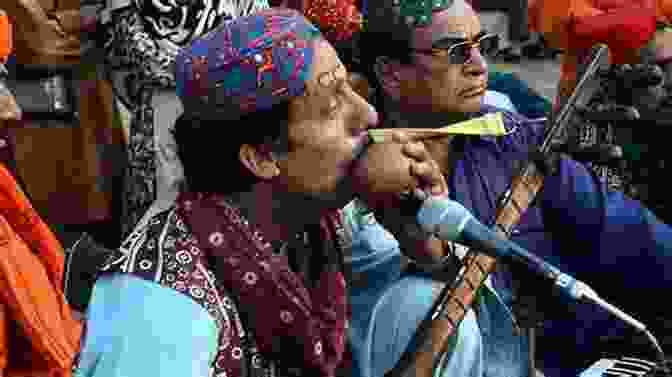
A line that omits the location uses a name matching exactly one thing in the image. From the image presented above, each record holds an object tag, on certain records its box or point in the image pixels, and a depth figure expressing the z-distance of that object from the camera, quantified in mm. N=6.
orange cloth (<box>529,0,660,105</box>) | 3936
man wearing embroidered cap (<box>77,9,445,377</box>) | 1919
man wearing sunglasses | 3076
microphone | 1645
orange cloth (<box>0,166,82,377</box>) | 2770
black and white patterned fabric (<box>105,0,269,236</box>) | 3520
